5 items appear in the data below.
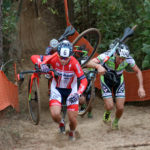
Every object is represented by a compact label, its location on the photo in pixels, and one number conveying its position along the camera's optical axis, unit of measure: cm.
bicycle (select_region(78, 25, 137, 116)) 1280
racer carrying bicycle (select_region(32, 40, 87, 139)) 1098
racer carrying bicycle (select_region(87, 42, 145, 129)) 1283
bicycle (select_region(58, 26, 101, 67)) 1452
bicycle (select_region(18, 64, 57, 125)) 1145
